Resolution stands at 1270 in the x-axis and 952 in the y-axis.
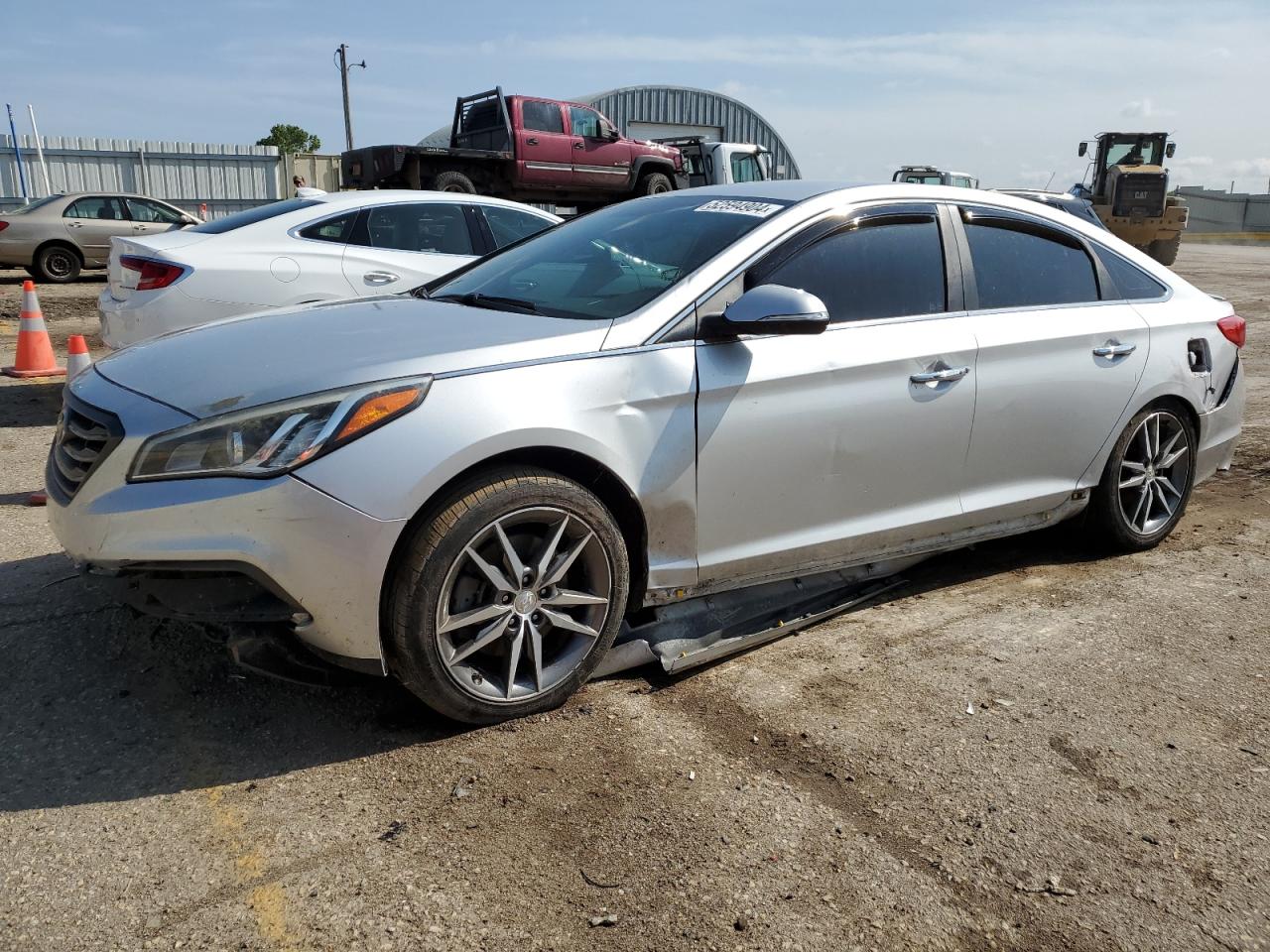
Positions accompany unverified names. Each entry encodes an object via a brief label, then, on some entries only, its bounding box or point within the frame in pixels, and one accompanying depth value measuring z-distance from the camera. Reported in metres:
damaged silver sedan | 2.77
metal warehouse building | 43.59
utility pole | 39.59
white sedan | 6.56
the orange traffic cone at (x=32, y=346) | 8.42
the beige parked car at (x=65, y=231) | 15.48
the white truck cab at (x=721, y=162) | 22.39
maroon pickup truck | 17.16
